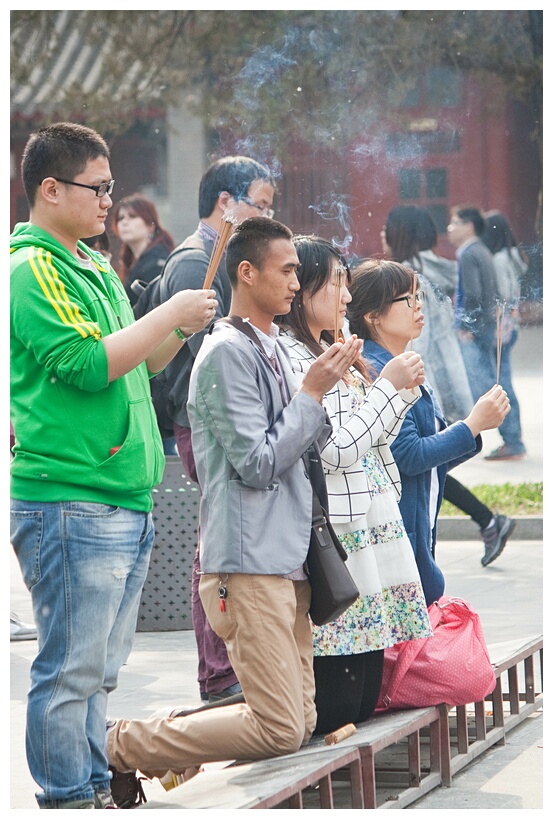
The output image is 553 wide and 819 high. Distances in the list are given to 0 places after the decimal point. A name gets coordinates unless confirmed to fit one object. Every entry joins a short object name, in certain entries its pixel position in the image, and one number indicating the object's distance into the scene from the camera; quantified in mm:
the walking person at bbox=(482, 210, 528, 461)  16516
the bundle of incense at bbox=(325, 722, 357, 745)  6453
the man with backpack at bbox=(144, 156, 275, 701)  9180
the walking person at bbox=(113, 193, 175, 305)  13883
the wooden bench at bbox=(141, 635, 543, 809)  5801
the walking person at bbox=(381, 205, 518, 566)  13937
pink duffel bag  7164
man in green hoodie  5852
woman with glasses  7594
